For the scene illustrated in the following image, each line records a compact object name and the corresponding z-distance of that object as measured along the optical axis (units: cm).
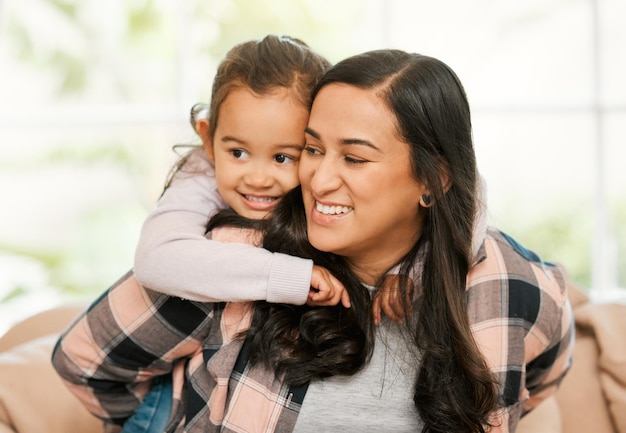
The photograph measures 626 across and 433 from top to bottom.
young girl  151
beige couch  176
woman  151
